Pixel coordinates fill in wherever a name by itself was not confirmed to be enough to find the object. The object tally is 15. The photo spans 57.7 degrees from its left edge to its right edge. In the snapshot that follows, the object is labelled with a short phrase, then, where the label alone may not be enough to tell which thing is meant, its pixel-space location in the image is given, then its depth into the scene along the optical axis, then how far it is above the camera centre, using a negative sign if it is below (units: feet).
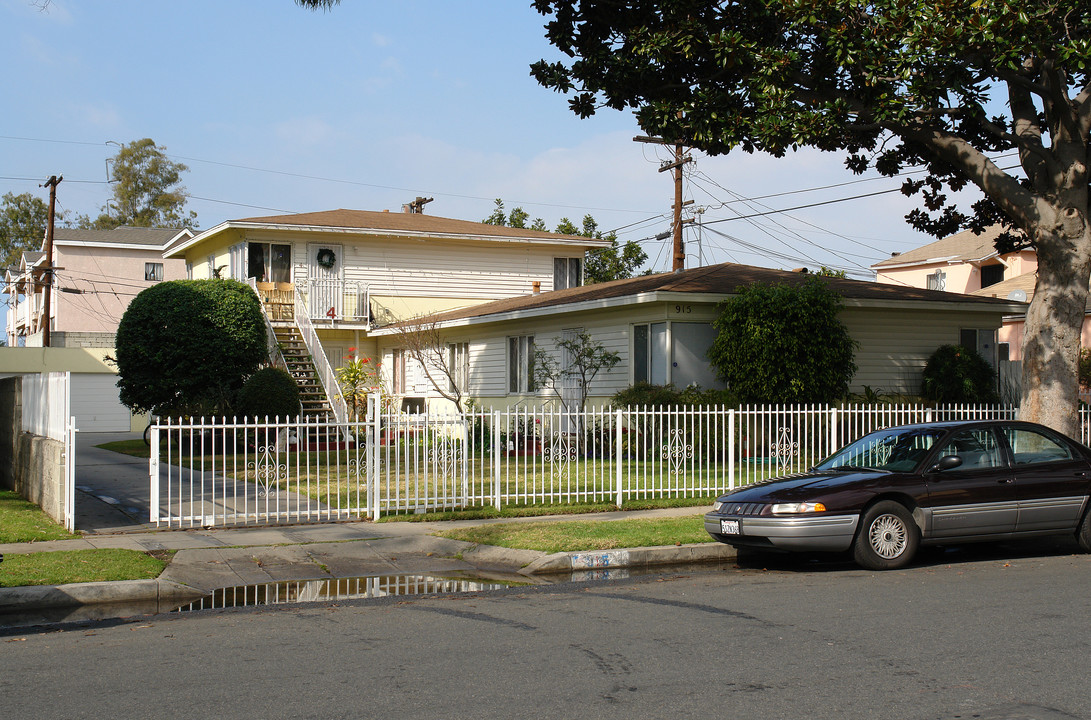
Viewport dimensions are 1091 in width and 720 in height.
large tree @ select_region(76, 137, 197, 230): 204.54 +44.85
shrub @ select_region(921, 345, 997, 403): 72.13 +1.43
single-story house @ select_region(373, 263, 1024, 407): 66.44 +5.58
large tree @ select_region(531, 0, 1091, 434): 41.57 +14.57
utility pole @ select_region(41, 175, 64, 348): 123.54 +20.27
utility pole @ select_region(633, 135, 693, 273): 103.04 +21.31
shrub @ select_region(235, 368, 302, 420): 72.13 +0.55
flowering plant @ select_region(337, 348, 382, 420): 85.76 +1.80
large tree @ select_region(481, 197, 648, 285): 144.77 +21.19
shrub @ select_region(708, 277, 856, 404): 61.57 +3.33
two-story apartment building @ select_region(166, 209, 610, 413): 98.84 +14.65
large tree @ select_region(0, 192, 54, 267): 201.36 +37.14
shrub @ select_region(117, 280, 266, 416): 78.74 +4.43
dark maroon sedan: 31.76 -3.28
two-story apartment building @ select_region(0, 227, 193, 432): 157.58 +21.06
